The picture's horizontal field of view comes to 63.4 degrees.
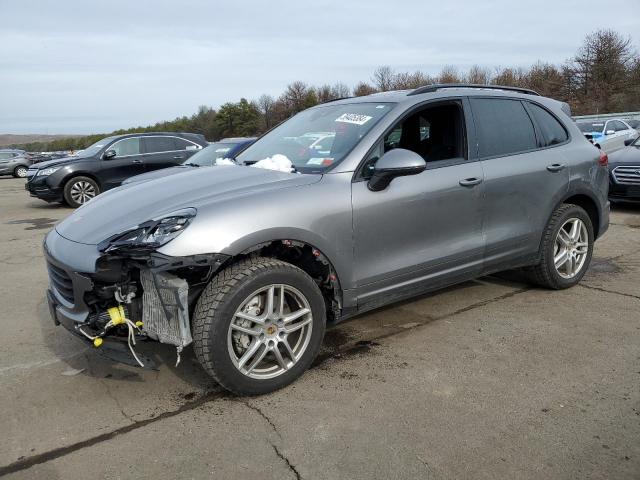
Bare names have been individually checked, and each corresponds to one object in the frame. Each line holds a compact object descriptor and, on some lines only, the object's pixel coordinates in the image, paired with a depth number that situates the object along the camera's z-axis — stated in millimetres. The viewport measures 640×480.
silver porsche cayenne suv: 2818
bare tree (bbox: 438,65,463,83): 59300
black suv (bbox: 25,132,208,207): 11750
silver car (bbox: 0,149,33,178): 28250
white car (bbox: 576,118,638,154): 16939
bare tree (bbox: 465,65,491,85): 58538
